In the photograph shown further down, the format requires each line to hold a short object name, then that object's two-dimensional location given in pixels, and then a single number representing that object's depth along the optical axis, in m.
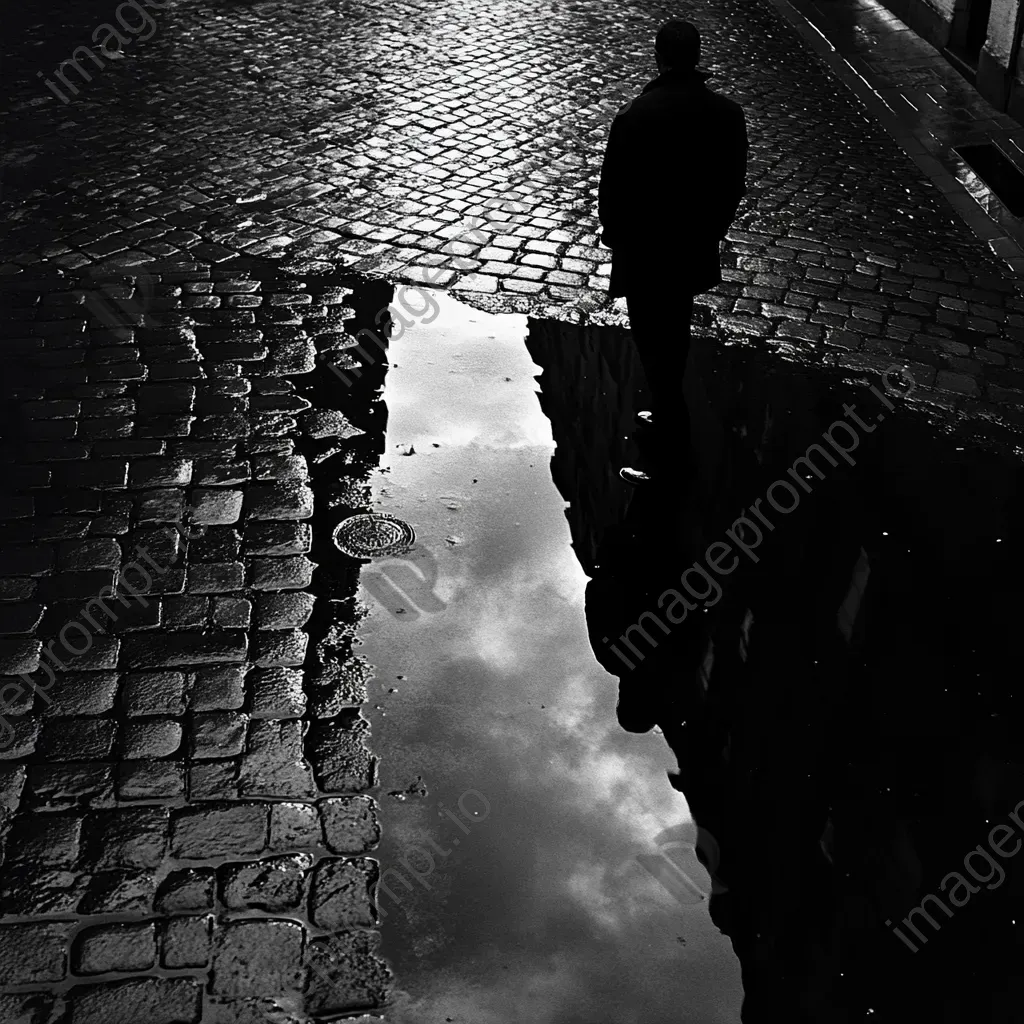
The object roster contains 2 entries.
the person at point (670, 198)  6.08
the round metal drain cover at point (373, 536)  5.85
